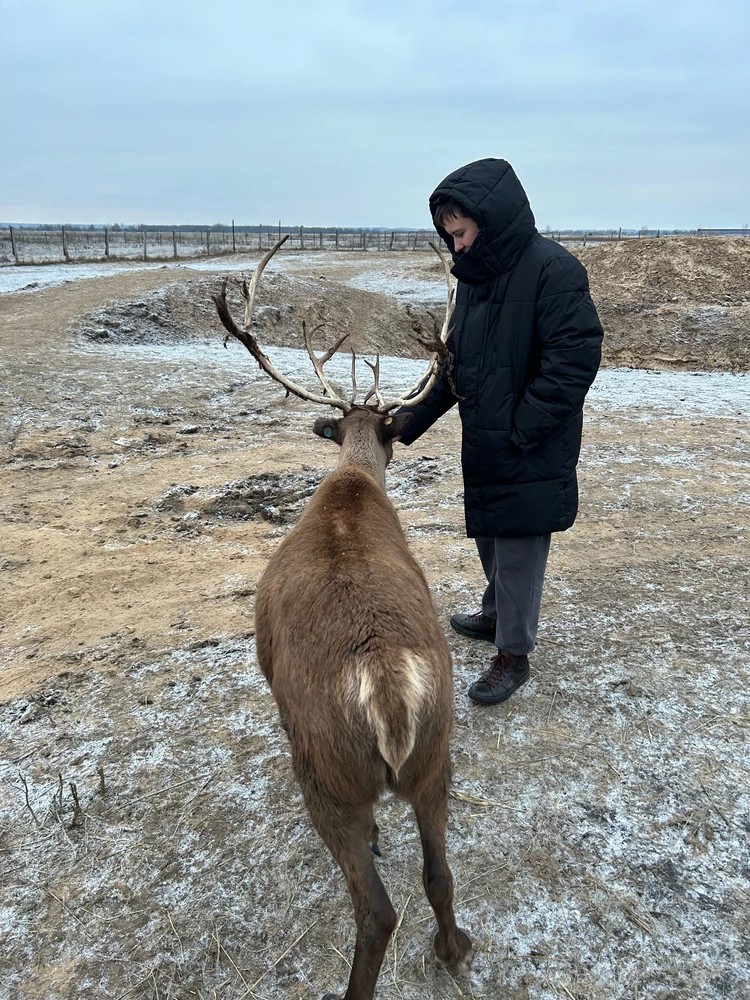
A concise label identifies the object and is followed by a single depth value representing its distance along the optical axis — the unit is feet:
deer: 6.73
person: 10.00
